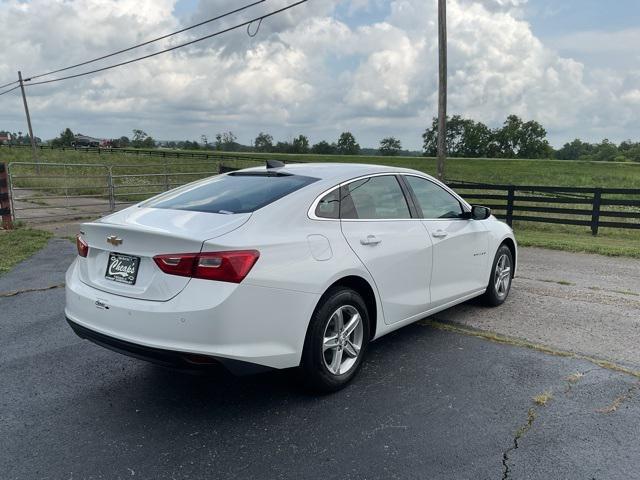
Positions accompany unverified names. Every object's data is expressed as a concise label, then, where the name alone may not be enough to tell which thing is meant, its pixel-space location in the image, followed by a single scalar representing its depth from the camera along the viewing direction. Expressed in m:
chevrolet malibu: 3.06
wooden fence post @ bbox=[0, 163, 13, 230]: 11.73
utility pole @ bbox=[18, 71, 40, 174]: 32.80
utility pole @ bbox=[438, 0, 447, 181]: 13.38
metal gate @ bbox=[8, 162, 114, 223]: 13.88
